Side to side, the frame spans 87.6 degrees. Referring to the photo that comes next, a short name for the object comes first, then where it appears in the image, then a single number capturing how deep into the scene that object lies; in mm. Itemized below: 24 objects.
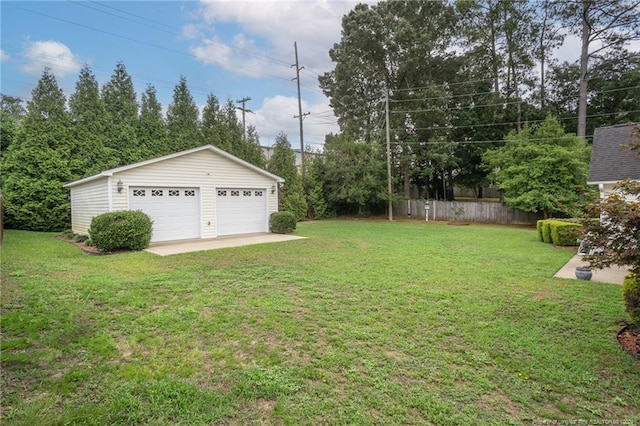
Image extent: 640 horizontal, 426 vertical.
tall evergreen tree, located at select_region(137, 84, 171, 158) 17516
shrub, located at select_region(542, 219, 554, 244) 11327
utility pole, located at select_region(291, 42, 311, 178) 25109
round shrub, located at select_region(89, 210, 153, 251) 9258
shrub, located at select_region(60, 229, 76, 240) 12657
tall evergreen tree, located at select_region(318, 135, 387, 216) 21719
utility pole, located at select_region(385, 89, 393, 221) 21041
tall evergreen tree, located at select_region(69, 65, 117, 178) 15260
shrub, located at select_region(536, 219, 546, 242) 11855
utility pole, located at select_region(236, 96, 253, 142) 26330
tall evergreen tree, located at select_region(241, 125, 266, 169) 21875
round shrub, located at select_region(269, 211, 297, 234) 13938
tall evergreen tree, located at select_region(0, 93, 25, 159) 14766
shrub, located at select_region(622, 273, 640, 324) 3738
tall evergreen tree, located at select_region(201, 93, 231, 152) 20562
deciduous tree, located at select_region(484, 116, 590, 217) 16922
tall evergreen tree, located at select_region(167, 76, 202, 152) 18948
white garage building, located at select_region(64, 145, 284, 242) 10938
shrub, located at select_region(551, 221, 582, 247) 10234
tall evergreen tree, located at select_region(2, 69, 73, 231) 13828
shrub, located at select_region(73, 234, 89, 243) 11445
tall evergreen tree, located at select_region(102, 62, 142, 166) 16469
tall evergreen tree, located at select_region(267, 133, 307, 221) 21688
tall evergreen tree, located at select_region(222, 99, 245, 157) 21527
